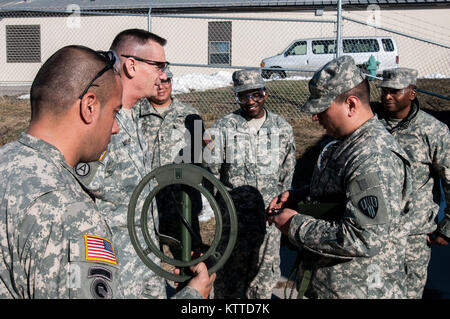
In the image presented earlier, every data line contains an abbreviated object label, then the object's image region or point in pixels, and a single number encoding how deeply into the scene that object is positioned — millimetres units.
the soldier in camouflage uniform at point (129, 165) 2539
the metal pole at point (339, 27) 6922
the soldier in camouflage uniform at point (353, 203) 2256
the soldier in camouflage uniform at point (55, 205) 1280
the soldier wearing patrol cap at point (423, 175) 3758
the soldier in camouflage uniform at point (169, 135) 4465
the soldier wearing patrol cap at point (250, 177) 4414
